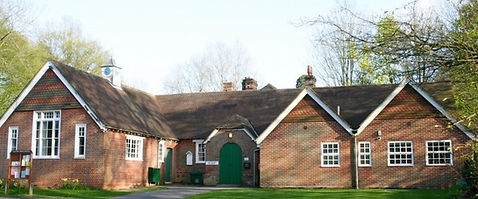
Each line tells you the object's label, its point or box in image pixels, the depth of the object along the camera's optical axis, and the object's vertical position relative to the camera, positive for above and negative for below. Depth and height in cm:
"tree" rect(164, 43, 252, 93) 5348 +738
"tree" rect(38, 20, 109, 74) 4694 +907
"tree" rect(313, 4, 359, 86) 4294 +664
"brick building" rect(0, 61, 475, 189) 2489 +61
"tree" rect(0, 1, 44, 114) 3409 +628
